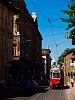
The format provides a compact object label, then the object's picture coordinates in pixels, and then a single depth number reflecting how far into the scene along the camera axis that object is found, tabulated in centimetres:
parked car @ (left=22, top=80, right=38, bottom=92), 2562
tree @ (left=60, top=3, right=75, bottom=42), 1105
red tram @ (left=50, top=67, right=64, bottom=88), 3327
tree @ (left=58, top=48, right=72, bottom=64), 8281
